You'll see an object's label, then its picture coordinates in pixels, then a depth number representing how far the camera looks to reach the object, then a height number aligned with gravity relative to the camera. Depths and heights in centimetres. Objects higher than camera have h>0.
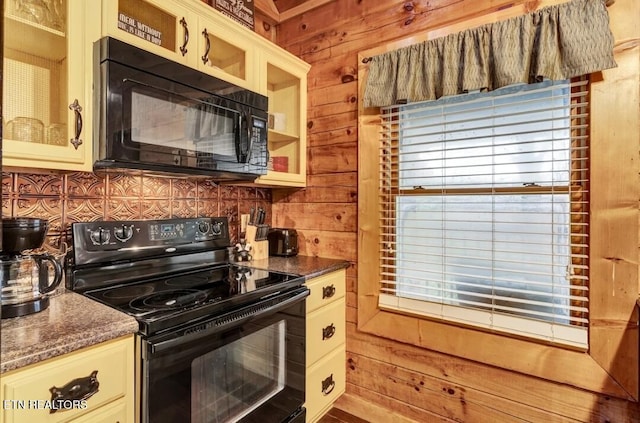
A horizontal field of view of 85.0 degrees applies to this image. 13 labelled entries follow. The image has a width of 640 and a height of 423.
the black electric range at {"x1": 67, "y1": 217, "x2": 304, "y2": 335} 122 -31
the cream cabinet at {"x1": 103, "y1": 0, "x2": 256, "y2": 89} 137 +78
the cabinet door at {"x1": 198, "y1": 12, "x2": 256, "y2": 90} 161 +80
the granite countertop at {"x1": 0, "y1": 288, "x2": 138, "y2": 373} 85 -33
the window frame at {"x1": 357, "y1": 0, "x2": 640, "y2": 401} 142 -19
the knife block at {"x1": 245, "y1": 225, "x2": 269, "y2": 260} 208 -20
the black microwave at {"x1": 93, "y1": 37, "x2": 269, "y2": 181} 126 +38
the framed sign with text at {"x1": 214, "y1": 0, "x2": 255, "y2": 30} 188 +112
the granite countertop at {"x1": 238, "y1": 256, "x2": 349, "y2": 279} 184 -31
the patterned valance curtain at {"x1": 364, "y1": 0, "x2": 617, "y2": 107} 143 +72
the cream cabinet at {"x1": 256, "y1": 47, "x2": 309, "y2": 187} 210 +57
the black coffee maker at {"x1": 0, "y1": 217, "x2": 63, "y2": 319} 105 -19
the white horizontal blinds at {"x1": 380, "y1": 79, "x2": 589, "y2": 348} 154 +1
